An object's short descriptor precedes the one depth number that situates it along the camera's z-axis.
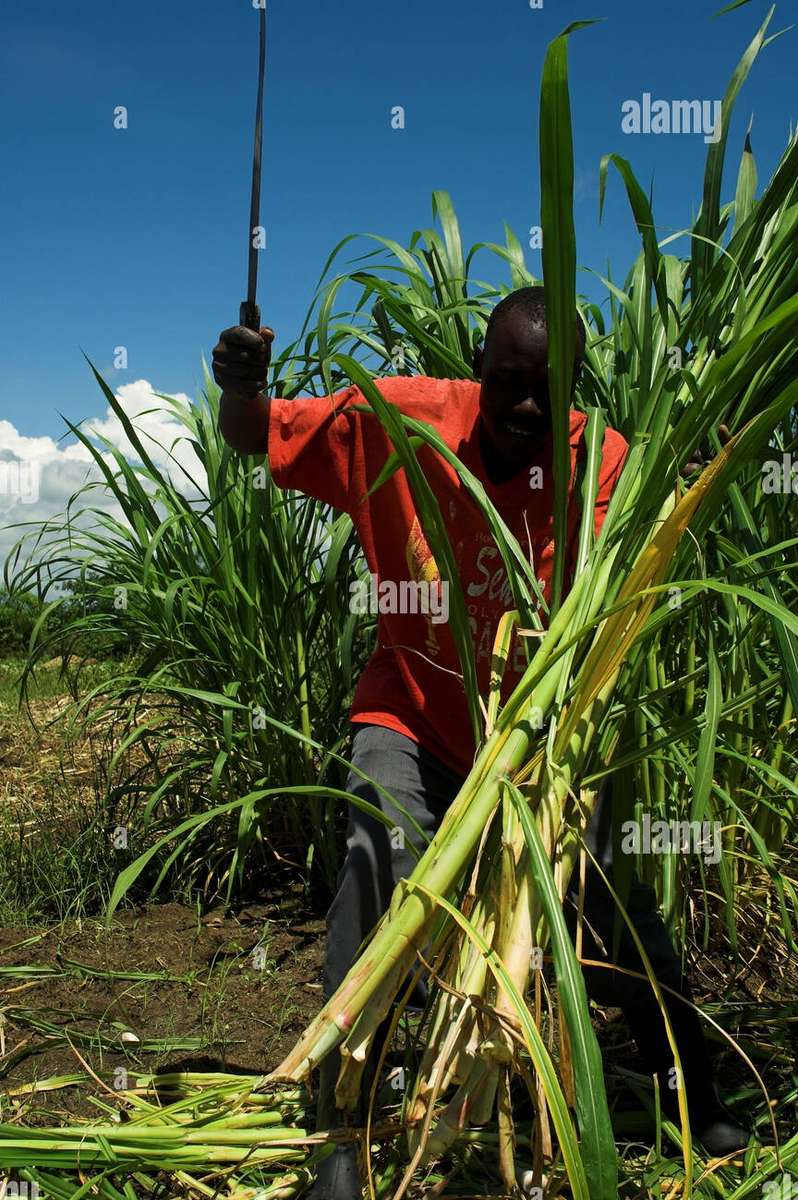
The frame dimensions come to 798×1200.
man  1.26
